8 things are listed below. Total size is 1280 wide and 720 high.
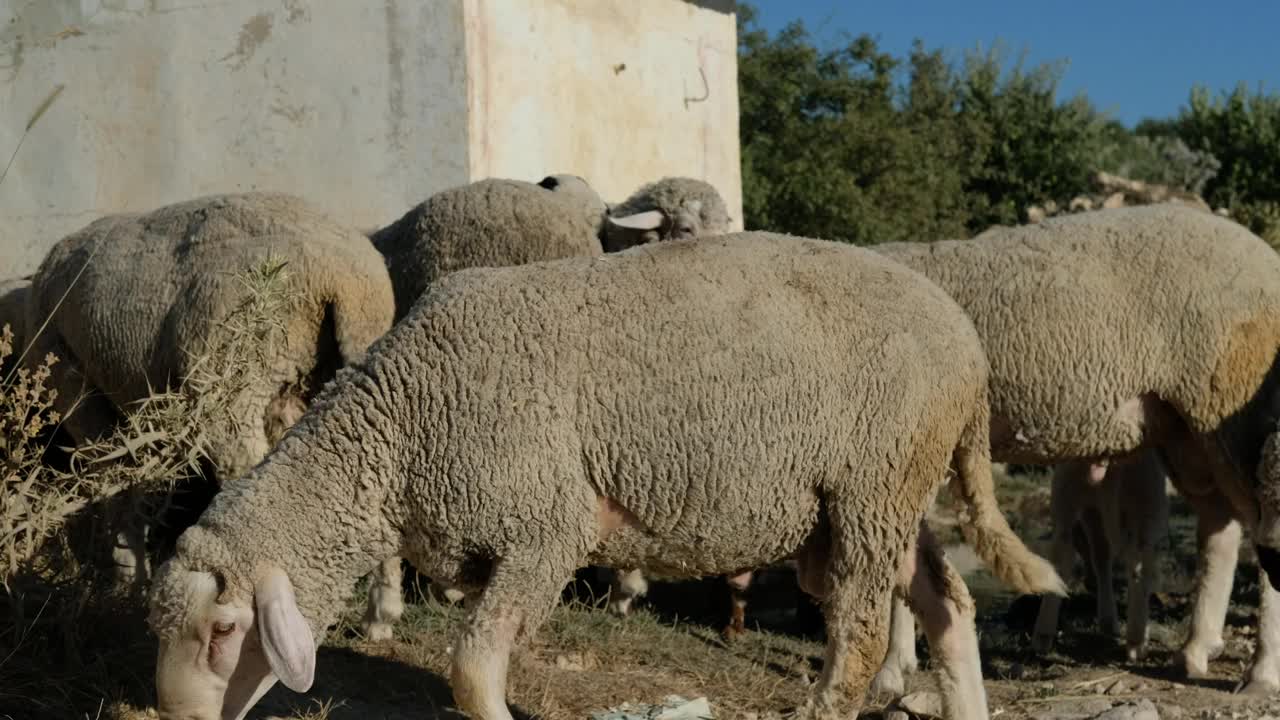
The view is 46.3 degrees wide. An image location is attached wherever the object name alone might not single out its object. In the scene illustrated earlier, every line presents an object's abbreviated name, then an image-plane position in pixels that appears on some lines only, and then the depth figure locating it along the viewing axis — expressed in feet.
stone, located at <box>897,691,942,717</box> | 19.40
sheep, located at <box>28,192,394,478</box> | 20.30
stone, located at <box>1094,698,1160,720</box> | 19.22
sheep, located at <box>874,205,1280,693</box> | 21.90
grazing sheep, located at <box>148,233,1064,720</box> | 15.57
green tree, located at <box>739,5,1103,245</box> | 53.72
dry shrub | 17.94
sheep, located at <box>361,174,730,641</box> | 23.22
